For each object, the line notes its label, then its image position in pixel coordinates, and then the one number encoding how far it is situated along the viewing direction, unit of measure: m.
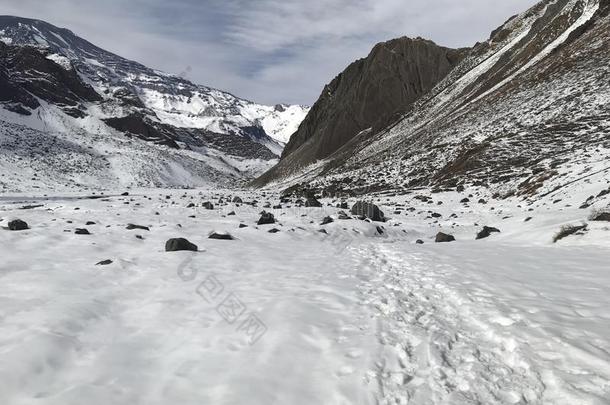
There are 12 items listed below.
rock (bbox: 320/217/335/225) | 21.28
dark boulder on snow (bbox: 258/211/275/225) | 21.05
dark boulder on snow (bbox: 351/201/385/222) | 23.81
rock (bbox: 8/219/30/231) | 14.76
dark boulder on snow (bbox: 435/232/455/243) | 17.75
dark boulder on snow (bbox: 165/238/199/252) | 13.21
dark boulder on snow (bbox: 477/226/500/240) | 17.75
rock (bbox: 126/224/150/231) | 17.22
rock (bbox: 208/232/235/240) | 16.31
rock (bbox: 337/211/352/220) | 22.63
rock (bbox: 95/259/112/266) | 11.02
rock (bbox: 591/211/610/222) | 13.33
